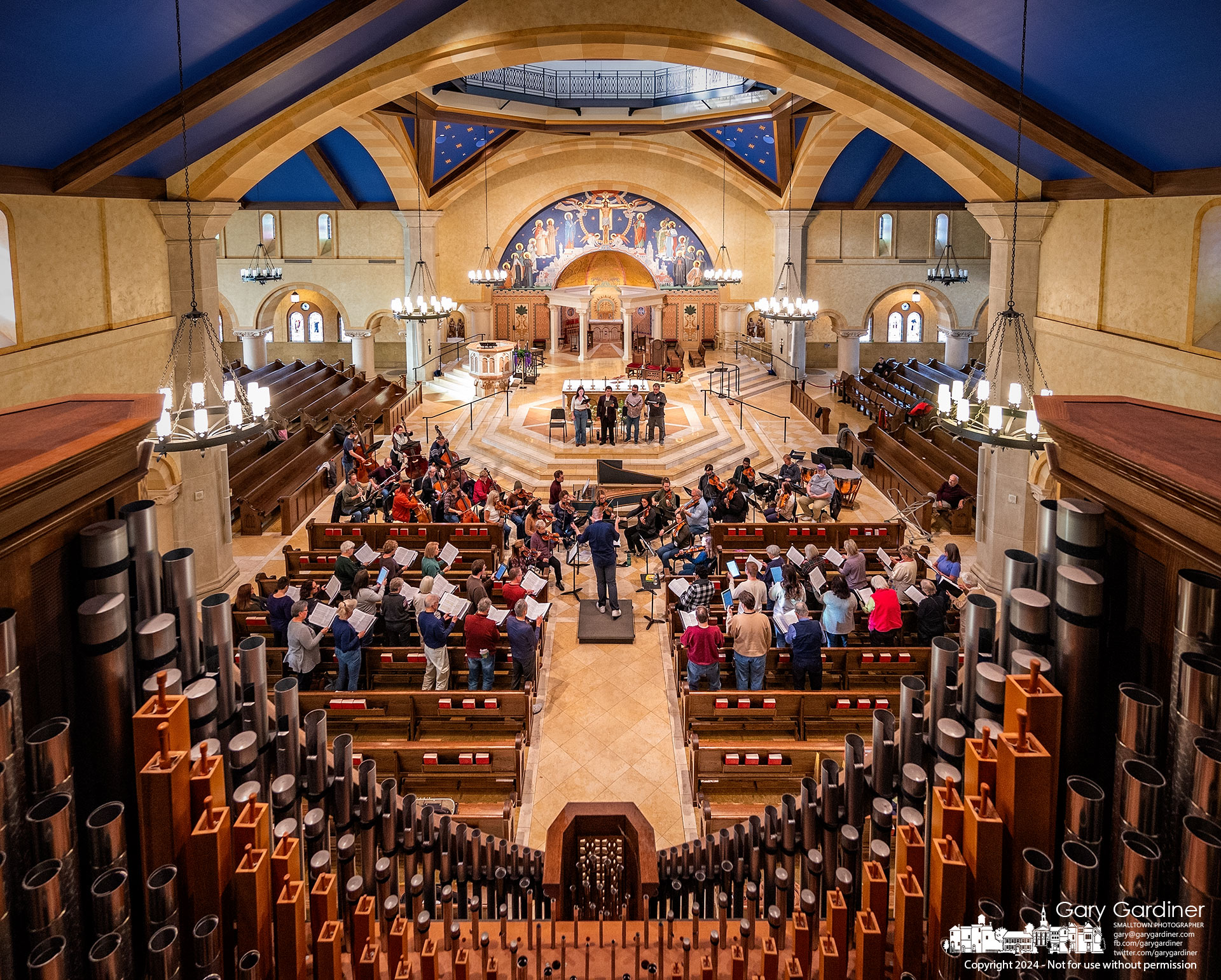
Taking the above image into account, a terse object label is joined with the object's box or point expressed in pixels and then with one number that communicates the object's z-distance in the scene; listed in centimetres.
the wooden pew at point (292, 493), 1508
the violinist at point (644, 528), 1316
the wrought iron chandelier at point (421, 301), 2011
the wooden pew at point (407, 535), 1295
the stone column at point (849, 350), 2867
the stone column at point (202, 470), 1167
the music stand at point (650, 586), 1167
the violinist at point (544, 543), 1181
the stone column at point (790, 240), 2644
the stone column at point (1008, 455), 1197
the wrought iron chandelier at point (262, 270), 2675
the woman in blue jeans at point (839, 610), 939
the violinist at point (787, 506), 1405
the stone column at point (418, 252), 2553
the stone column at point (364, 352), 2748
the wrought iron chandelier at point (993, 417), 812
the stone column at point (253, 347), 2805
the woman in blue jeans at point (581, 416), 1902
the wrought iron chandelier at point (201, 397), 800
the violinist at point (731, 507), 1371
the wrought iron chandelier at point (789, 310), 1994
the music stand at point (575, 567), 1277
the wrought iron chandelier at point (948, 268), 2828
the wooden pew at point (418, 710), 840
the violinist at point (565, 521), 1319
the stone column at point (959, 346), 2831
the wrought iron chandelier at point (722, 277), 2661
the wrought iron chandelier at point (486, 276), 2758
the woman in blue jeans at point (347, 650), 885
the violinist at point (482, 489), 1434
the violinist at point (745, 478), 1499
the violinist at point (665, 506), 1317
